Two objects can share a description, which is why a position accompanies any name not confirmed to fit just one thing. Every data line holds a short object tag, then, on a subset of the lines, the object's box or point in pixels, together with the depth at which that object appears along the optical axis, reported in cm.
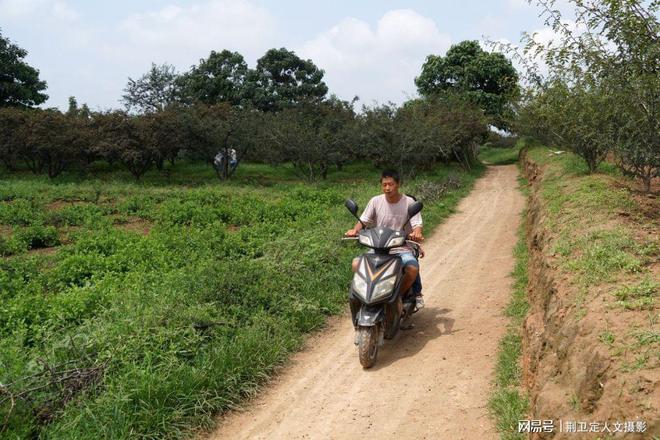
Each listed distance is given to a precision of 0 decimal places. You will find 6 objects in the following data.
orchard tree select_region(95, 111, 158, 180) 2577
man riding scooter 573
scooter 512
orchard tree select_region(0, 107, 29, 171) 2653
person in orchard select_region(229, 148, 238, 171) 2902
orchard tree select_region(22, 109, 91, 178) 2600
